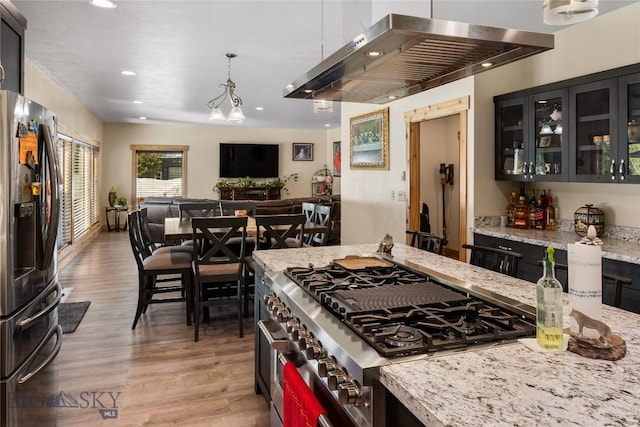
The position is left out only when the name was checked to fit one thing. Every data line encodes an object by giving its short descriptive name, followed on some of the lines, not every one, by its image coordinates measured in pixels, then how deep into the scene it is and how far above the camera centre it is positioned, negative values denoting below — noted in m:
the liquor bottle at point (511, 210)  4.05 -0.09
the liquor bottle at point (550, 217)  3.84 -0.15
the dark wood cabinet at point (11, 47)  2.39 +0.87
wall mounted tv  11.23 +1.01
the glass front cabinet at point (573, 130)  2.95 +0.52
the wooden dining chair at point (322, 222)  4.48 -0.24
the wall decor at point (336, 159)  11.41 +1.04
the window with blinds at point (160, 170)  10.88 +0.72
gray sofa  7.25 -0.17
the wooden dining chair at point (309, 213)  5.19 -0.16
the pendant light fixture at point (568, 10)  1.71 +0.74
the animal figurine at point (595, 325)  1.13 -0.32
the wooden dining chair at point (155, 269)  3.75 -0.58
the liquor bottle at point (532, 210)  3.89 -0.09
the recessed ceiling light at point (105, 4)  3.19 +1.42
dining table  3.79 -0.27
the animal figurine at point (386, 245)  2.48 -0.26
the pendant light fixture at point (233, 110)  4.82 +1.01
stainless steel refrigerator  1.80 -0.27
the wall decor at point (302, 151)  11.92 +1.30
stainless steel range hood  1.40 +0.54
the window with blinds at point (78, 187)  6.80 +0.24
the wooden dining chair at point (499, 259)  2.19 -0.31
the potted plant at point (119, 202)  10.27 -0.05
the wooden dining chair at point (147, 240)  4.34 -0.41
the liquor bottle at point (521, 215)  3.94 -0.13
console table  11.08 +0.17
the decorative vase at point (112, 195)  10.34 +0.12
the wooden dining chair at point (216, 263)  3.47 -0.51
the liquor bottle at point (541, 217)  3.86 -0.15
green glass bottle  1.12 -0.28
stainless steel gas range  1.09 -0.37
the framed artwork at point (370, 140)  5.21 +0.74
